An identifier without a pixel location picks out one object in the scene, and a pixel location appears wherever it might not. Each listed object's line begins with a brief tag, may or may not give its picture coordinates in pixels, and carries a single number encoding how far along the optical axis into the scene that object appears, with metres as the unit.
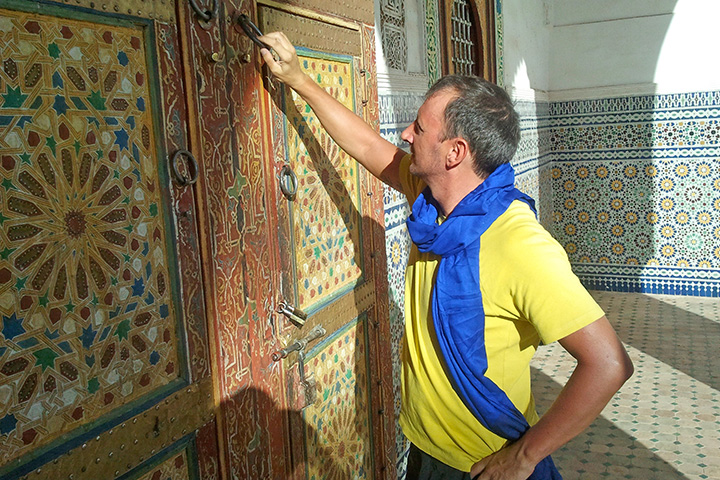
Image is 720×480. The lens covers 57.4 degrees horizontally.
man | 1.14
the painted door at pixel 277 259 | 1.23
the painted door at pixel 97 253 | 0.88
